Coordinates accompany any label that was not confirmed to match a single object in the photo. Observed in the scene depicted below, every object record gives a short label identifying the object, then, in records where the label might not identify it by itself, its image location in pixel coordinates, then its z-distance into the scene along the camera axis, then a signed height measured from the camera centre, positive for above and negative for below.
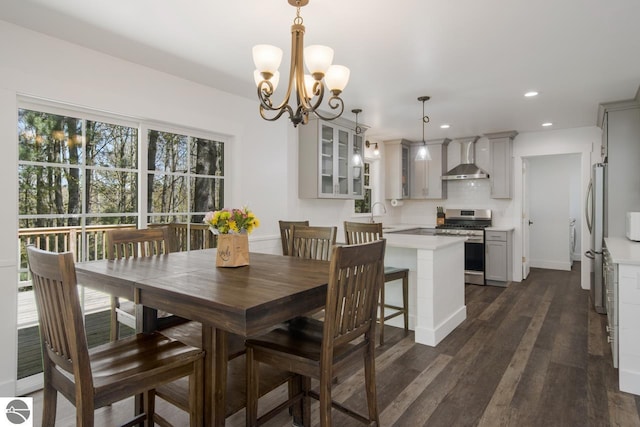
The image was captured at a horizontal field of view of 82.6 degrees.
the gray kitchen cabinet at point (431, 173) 6.27 +0.74
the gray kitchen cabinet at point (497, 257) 5.38 -0.64
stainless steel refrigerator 3.91 -0.11
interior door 5.84 -0.06
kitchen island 3.18 -0.63
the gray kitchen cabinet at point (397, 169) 6.31 +0.81
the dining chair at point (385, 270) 3.13 -0.51
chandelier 1.92 +0.80
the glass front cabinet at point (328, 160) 4.39 +0.70
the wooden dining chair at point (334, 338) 1.49 -0.59
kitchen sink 5.92 -0.27
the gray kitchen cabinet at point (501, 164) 5.66 +0.81
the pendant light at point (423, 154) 4.13 +0.69
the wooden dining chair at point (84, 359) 1.26 -0.59
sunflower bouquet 1.98 -0.03
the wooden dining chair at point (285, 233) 3.63 -0.18
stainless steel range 5.54 -0.27
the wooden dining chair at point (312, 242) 2.59 -0.20
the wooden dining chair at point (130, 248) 2.28 -0.23
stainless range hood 5.91 +0.84
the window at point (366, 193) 6.06 +0.37
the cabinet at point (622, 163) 3.84 +0.55
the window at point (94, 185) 2.54 +0.25
